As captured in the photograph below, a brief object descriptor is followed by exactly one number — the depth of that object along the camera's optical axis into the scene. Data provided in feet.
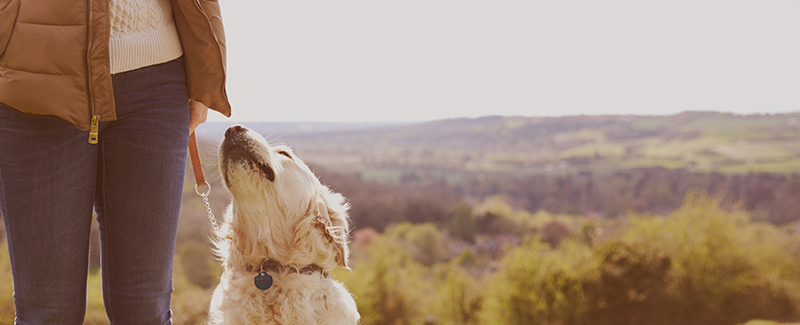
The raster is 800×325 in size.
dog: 8.01
